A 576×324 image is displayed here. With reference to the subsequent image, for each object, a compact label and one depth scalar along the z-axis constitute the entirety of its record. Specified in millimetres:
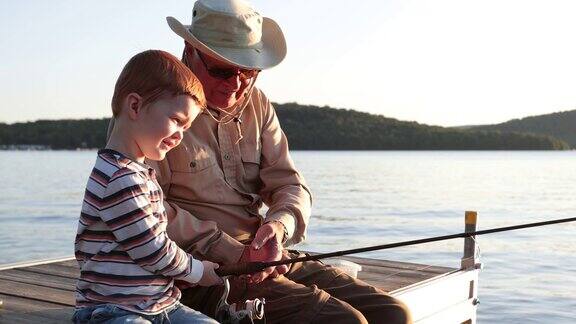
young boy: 2578
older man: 3207
